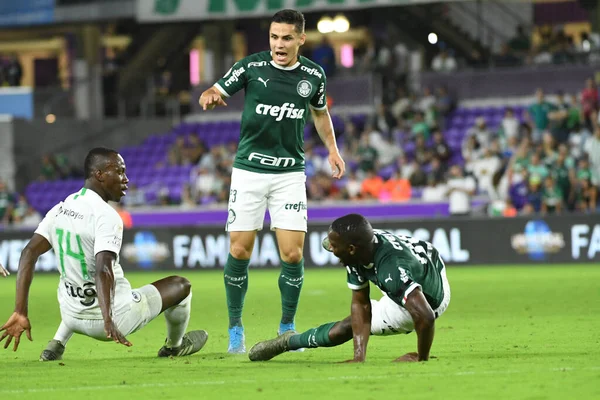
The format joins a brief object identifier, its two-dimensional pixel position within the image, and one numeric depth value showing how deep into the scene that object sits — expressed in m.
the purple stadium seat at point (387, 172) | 47.31
